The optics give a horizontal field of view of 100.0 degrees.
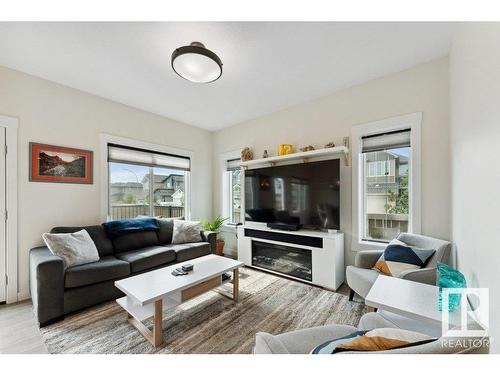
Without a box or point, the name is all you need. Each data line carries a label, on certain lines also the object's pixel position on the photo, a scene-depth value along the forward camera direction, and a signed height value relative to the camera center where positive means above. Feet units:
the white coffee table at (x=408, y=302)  3.59 -2.20
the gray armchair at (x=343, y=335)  2.13 -2.18
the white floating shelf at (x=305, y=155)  9.20 +1.57
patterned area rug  5.55 -4.20
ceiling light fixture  5.95 +3.69
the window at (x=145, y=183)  10.96 +0.28
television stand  8.84 -3.16
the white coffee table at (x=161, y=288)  5.60 -2.90
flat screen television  9.36 -0.35
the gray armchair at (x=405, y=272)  5.79 -2.45
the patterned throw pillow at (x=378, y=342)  2.42 -1.89
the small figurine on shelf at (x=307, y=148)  10.21 +1.93
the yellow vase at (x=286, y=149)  11.06 +2.03
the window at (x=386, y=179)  8.04 +0.32
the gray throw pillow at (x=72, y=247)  7.35 -2.17
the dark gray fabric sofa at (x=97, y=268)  6.44 -2.96
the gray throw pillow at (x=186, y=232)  11.18 -2.40
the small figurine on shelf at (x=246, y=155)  12.95 +2.02
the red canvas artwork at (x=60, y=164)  8.42 +1.03
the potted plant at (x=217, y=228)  13.03 -2.58
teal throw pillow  3.78 -1.89
